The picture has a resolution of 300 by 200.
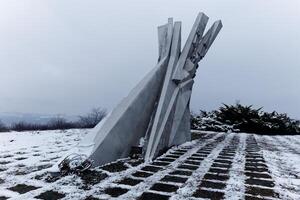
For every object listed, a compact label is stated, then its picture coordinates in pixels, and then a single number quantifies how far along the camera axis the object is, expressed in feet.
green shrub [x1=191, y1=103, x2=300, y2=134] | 42.50
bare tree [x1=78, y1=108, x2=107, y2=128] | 42.66
